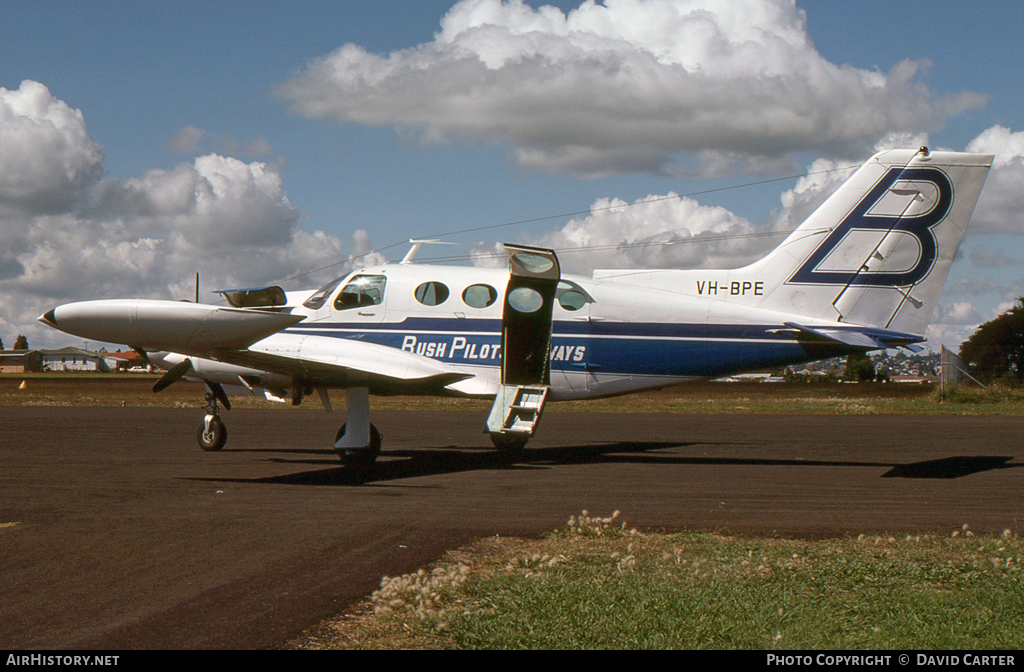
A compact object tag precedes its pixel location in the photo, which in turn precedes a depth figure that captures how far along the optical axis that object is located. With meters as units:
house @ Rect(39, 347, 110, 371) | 178.75
